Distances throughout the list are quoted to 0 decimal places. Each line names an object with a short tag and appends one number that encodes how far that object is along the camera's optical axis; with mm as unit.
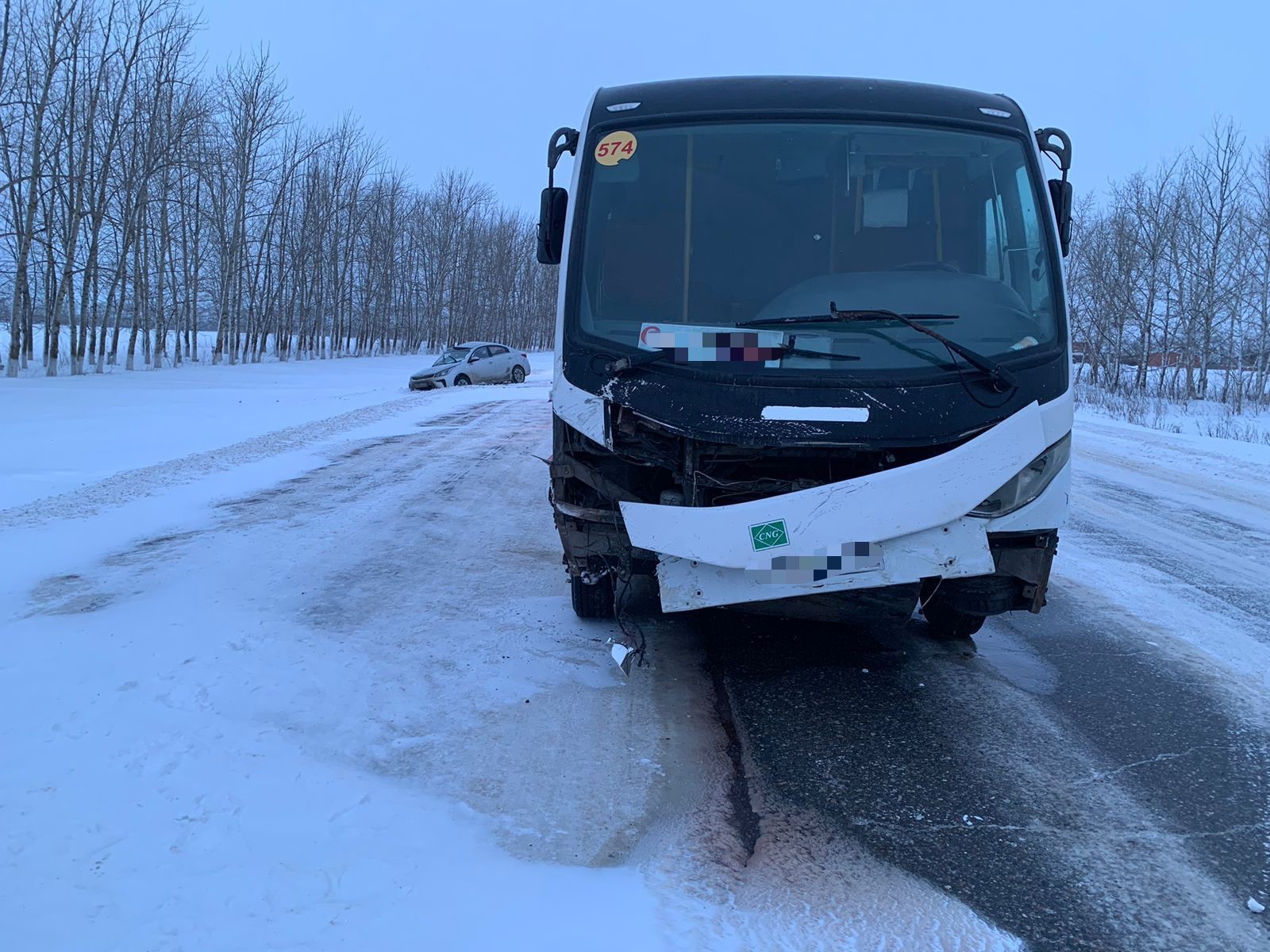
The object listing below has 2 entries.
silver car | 27203
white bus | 3578
